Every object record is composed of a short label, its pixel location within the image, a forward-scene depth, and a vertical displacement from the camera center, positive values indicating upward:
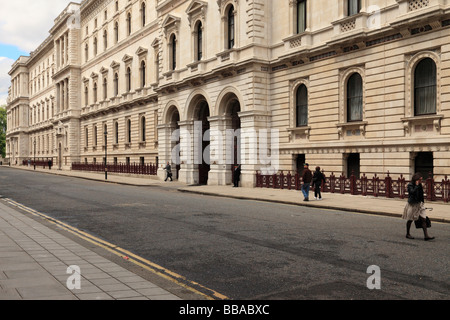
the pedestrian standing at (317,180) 19.52 -1.15
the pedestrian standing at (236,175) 28.00 -1.31
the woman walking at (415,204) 10.01 -1.17
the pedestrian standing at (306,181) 18.95 -1.17
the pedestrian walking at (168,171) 36.05 -1.28
